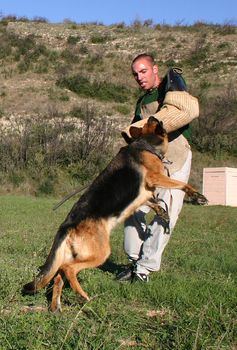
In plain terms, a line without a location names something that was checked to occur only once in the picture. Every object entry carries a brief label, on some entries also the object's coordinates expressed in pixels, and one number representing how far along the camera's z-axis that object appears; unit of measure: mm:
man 5875
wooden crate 19500
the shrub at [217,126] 29391
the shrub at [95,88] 34156
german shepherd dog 4996
